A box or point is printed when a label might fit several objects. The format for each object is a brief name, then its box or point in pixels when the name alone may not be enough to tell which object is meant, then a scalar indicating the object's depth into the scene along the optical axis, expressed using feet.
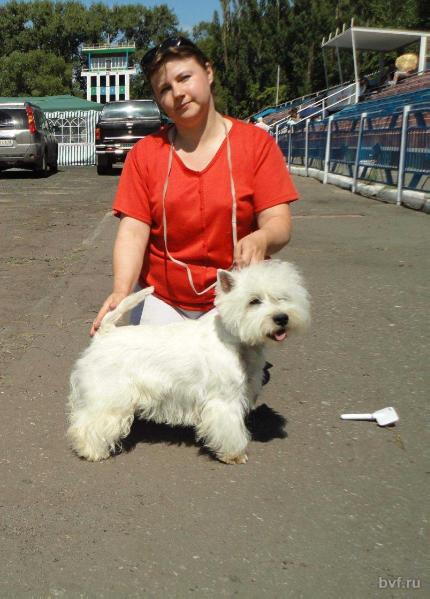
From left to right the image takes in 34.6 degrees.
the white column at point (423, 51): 84.53
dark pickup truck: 69.72
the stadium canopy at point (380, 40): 85.73
